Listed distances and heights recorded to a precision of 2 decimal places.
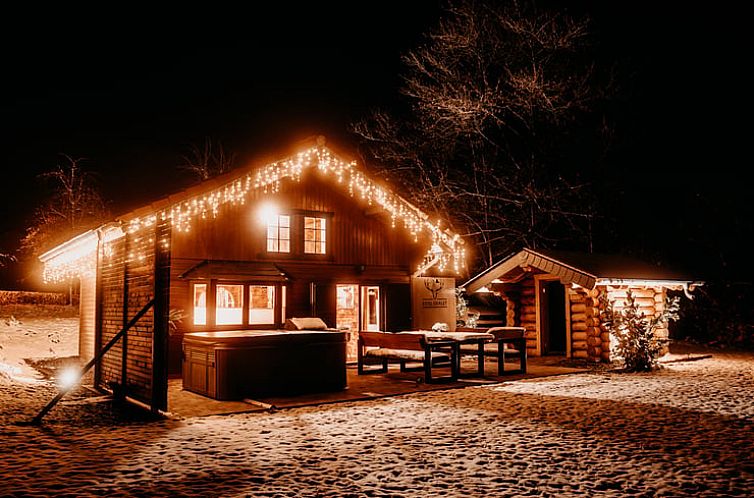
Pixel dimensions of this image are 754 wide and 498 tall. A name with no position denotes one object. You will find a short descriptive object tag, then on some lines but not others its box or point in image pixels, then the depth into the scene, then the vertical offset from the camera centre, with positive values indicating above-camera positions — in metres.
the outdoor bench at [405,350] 12.25 -0.99
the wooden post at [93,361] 8.19 -0.77
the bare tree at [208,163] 32.31 +7.38
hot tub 10.17 -1.01
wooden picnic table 12.66 -0.73
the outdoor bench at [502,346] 13.51 -0.98
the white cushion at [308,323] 13.96 -0.45
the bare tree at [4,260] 37.46 +2.75
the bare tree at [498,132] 21.80 +6.55
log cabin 16.06 +0.34
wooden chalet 11.24 +1.08
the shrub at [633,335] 14.48 -0.79
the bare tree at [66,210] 32.50 +5.05
